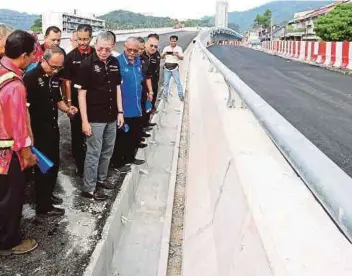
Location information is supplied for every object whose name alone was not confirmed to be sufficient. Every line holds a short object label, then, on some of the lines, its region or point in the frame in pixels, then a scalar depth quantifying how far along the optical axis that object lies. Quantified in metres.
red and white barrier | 19.12
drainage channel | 4.39
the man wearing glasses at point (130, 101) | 6.33
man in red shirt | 3.52
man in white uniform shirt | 12.75
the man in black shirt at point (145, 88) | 8.01
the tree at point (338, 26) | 34.03
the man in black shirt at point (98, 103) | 5.01
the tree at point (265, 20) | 126.44
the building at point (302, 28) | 70.25
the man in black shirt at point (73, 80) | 5.86
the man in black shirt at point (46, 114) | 4.47
